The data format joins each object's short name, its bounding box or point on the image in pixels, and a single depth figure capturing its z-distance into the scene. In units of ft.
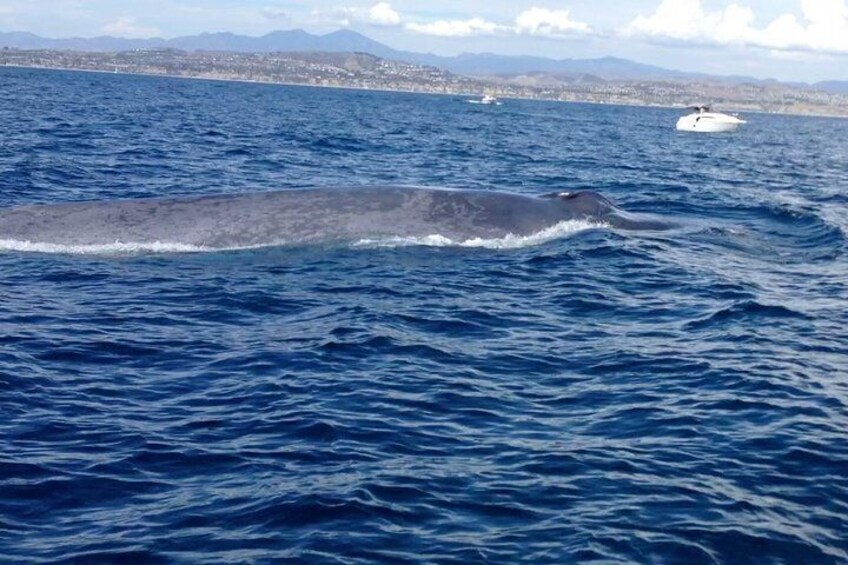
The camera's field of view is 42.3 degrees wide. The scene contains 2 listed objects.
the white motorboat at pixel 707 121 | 343.87
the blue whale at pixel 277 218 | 69.31
